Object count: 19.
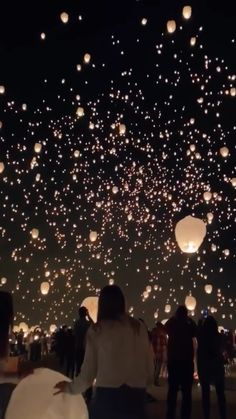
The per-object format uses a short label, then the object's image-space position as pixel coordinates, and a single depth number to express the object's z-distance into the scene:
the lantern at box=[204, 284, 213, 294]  31.19
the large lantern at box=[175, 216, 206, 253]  13.95
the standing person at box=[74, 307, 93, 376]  10.41
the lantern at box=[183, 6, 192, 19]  14.62
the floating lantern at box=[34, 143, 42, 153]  19.94
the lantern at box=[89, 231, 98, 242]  26.73
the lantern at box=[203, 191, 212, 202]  21.05
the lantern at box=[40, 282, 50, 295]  33.12
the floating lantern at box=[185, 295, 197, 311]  29.95
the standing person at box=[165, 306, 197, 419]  8.33
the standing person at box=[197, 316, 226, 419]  8.78
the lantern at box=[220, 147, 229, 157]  18.28
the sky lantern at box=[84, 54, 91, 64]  14.93
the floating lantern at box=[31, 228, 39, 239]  26.30
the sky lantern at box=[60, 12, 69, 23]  14.66
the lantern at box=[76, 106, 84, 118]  18.53
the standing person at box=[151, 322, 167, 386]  15.03
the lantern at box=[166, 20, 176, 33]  15.55
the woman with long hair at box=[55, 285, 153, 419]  3.88
